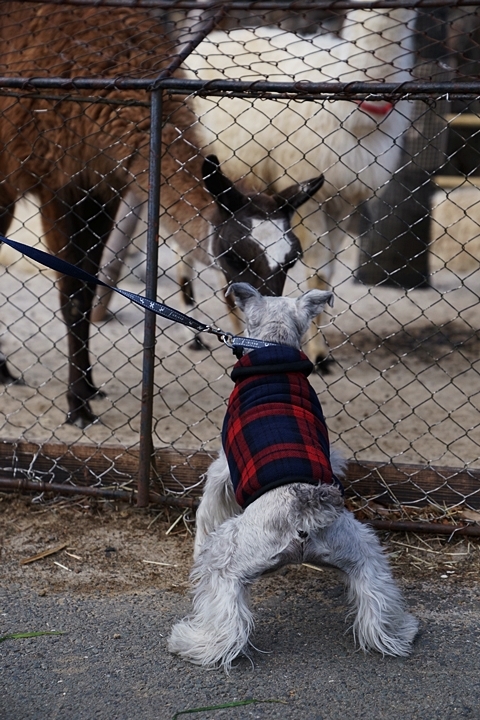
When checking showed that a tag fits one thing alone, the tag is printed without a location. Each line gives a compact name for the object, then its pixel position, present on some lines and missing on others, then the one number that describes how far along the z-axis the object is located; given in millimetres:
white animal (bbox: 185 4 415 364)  4676
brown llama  3969
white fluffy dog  2227
